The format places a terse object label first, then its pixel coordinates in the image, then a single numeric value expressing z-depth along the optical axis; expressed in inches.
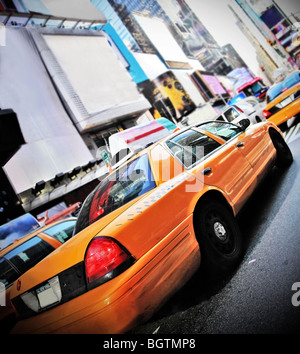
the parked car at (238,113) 338.5
